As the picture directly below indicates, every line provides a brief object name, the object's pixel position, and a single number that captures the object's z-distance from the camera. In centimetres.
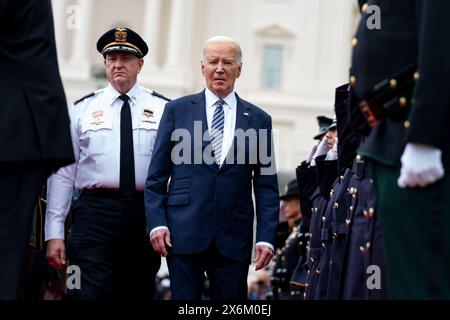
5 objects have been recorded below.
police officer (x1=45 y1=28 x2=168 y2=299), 637
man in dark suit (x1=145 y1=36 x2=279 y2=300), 598
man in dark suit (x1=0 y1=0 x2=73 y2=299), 432
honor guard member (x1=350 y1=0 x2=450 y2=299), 380
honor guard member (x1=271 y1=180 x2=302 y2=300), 1047
